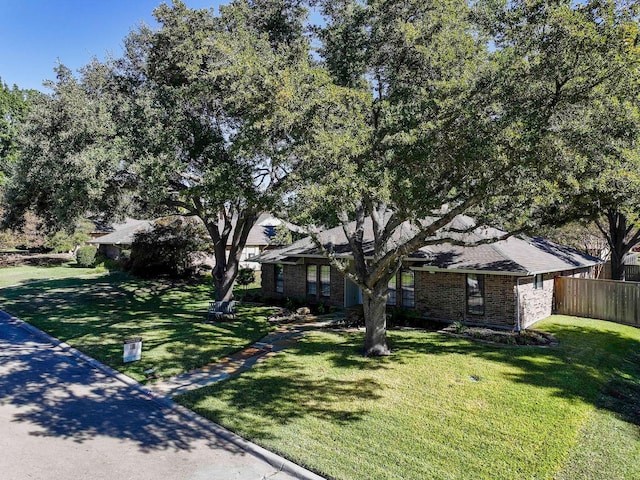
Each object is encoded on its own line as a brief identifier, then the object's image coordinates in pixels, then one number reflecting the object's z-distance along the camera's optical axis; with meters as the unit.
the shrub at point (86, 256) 35.34
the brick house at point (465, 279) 14.33
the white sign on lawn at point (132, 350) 10.74
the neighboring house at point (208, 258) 35.91
